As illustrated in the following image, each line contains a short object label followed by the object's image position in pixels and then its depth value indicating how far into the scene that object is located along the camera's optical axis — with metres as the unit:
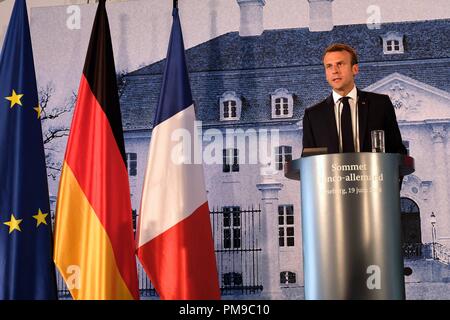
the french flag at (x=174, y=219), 10.17
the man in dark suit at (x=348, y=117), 9.89
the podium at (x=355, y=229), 7.38
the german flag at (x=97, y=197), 9.95
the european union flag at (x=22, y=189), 9.89
